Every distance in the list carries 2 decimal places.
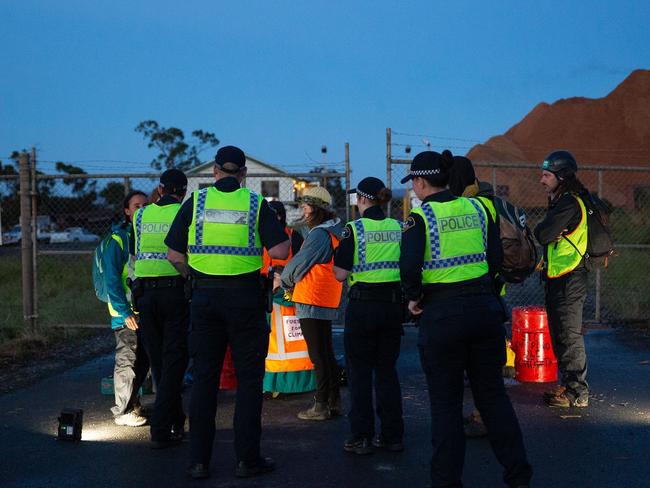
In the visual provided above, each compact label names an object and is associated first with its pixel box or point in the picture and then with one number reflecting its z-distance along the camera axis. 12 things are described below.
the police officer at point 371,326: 5.46
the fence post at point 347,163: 10.39
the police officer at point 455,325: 4.30
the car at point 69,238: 34.50
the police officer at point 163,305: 5.73
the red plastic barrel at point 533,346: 7.77
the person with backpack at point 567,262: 6.76
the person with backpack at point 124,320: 6.26
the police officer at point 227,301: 4.98
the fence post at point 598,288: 10.94
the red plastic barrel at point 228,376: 7.60
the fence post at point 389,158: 10.28
